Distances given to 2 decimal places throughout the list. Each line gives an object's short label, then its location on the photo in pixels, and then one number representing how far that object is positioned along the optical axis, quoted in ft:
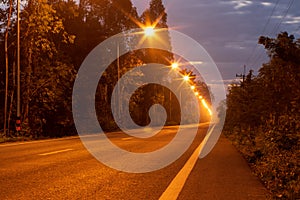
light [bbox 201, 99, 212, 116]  515.09
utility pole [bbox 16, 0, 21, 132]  93.32
